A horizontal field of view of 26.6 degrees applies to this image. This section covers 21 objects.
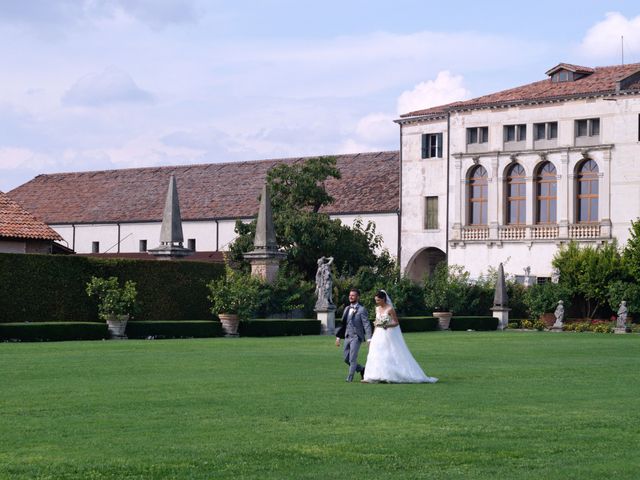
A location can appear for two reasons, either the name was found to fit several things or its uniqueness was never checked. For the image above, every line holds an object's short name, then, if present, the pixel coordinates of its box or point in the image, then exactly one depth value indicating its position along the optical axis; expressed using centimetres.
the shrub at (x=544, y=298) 6631
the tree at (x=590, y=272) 6712
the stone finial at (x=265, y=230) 5559
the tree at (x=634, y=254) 6606
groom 2373
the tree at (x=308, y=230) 6606
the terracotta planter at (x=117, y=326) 4394
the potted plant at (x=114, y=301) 4416
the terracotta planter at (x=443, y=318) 5941
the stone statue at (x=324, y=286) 5303
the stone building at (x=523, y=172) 6919
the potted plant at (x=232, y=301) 4841
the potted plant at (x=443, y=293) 6344
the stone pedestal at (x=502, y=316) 6347
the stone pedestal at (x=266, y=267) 5441
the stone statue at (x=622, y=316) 6072
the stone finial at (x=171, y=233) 5528
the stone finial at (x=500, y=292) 6391
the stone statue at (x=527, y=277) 7159
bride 2286
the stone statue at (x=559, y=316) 6271
